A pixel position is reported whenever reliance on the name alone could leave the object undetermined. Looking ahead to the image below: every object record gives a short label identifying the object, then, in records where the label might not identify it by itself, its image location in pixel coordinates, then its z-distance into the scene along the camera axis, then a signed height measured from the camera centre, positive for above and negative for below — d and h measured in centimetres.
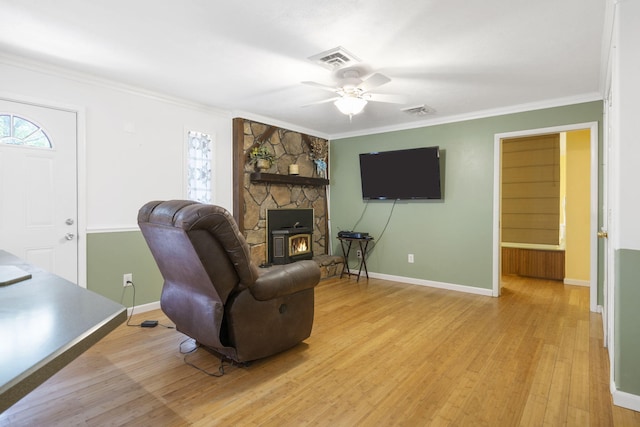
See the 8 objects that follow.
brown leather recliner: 209 -52
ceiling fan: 307 +114
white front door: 287 +22
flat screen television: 480 +56
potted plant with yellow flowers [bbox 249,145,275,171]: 468 +73
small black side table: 536 -63
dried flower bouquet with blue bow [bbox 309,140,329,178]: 570 +96
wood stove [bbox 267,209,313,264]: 490 -36
